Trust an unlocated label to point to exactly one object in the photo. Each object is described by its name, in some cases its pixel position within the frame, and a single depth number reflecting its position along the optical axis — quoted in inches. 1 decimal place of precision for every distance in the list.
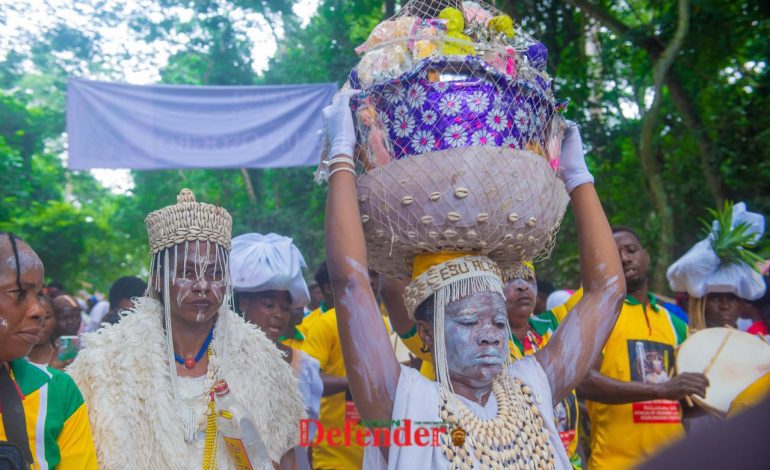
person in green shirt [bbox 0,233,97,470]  101.0
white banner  300.4
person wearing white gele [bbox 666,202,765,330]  231.3
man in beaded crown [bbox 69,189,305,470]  123.6
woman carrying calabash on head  103.0
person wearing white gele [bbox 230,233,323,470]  179.8
